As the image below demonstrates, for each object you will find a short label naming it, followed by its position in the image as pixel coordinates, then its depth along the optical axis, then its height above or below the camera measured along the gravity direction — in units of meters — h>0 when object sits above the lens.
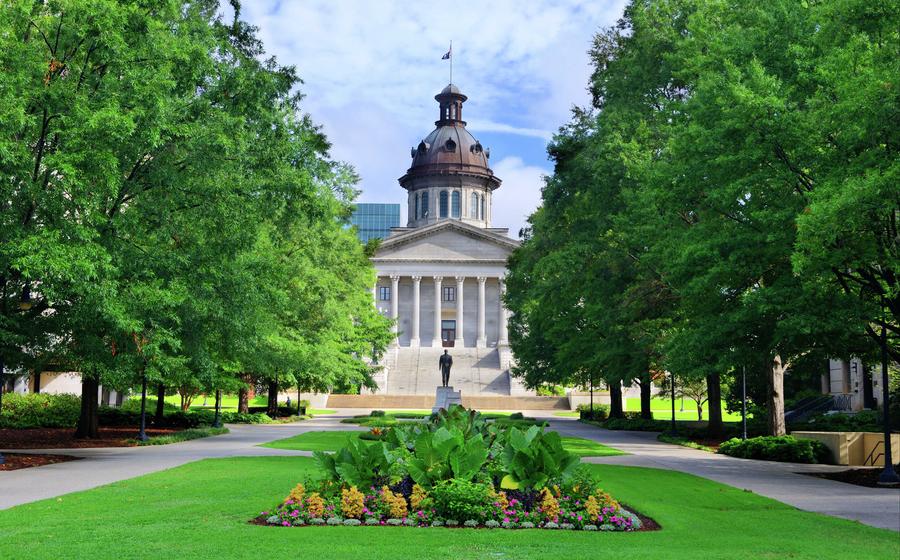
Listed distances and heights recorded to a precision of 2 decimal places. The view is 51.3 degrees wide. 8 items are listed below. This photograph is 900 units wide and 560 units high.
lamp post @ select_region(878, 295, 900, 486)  18.97 -0.95
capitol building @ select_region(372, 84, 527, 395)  104.75 +12.21
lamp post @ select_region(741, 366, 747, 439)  29.03 -0.15
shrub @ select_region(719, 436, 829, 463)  24.56 -1.48
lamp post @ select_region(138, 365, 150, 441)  29.53 -1.04
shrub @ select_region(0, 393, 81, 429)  34.47 -0.80
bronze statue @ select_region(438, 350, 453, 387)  47.47 +1.47
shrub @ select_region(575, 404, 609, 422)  55.59 -1.20
